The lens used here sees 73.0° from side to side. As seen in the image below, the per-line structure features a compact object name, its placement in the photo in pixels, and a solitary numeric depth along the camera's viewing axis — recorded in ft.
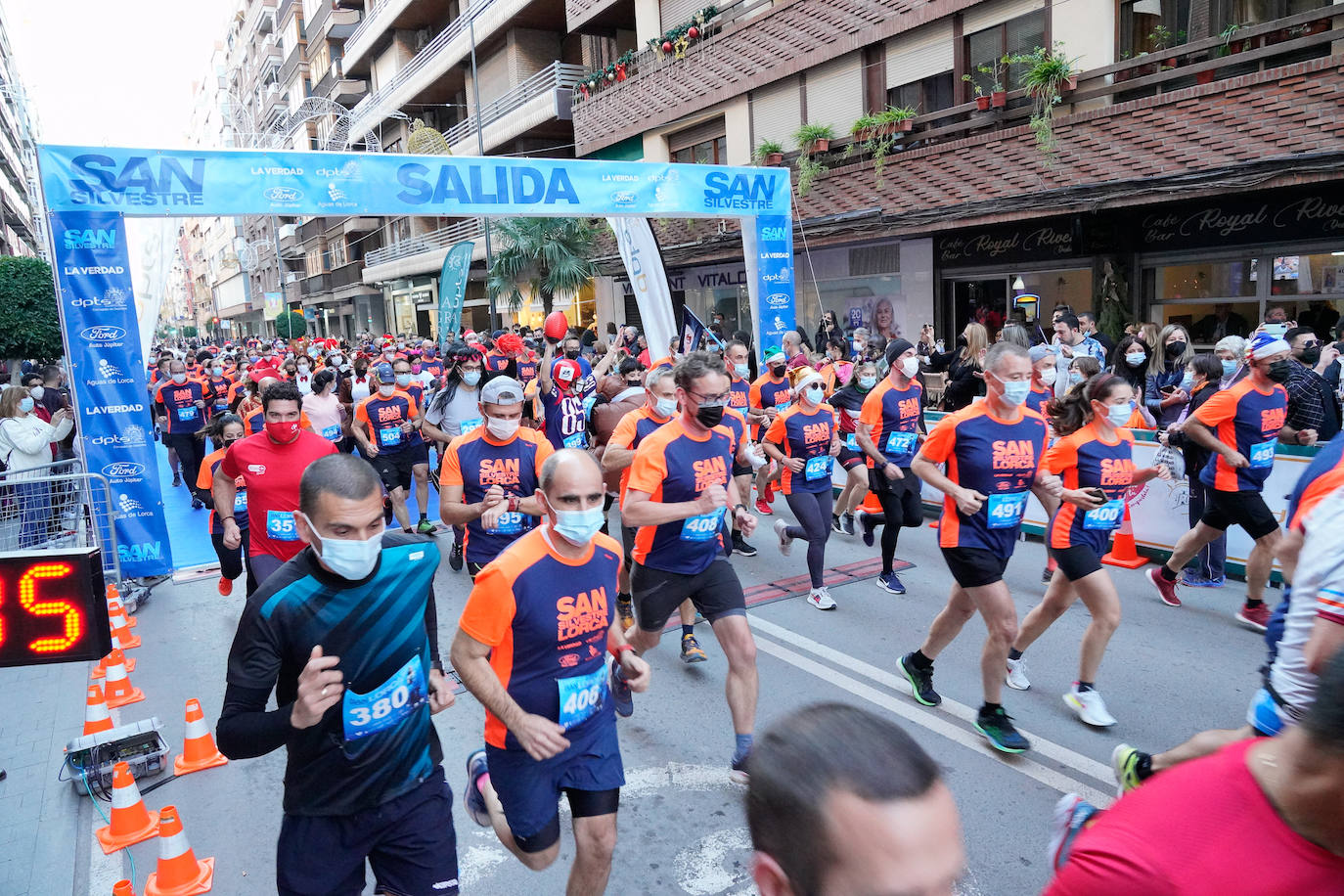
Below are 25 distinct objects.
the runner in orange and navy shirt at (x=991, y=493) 15.57
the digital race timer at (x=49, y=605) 10.73
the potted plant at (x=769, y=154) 65.21
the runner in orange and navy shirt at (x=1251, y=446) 20.89
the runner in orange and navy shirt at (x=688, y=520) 15.78
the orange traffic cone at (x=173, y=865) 12.69
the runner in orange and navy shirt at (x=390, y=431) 32.76
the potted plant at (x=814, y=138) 61.62
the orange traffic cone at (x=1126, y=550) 27.12
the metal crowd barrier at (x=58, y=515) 23.84
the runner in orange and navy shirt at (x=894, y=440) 25.41
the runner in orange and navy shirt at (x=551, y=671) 10.28
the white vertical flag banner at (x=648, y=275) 48.78
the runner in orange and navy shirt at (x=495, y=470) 18.21
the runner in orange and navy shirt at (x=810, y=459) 24.04
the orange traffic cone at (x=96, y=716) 17.13
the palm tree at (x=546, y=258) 81.51
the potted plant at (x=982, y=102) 50.19
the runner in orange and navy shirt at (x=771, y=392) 31.37
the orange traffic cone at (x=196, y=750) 17.02
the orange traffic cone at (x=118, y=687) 20.03
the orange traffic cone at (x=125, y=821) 14.34
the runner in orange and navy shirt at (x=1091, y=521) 16.20
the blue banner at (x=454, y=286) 65.00
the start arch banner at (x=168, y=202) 29.09
